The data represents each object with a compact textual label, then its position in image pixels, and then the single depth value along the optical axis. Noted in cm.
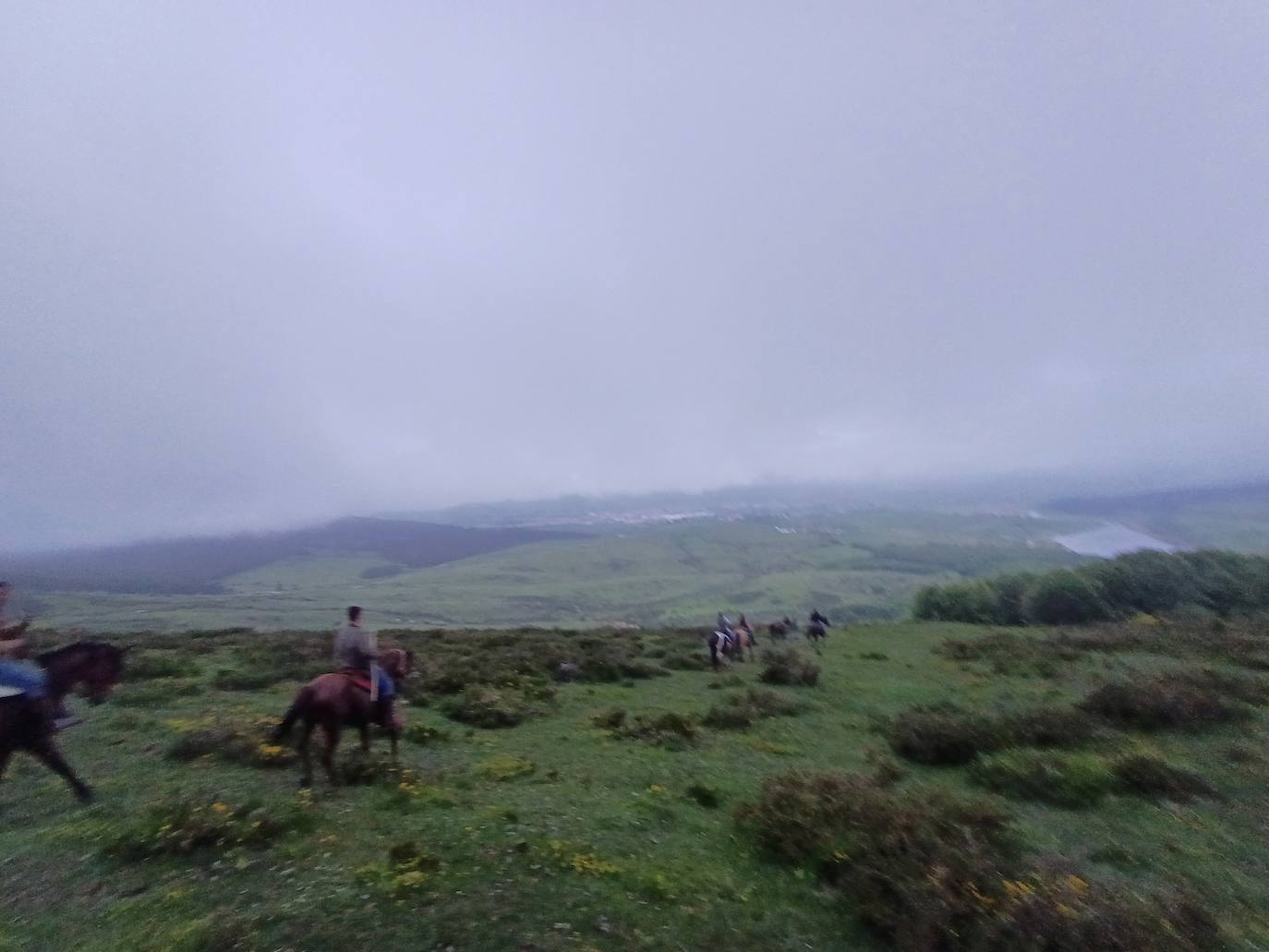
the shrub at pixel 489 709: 1811
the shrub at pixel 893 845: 759
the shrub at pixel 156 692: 1797
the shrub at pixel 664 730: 1653
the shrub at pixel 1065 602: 4941
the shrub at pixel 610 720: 1783
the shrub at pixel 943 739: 1505
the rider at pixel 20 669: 952
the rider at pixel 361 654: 1220
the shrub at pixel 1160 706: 1644
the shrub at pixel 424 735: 1549
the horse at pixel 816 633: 3803
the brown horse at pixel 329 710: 1113
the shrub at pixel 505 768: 1312
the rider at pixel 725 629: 3150
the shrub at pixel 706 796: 1206
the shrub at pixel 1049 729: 1527
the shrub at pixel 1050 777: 1224
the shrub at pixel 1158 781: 1217
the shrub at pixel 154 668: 2147
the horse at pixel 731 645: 3018
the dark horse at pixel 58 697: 979
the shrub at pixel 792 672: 2470
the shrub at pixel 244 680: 2100
